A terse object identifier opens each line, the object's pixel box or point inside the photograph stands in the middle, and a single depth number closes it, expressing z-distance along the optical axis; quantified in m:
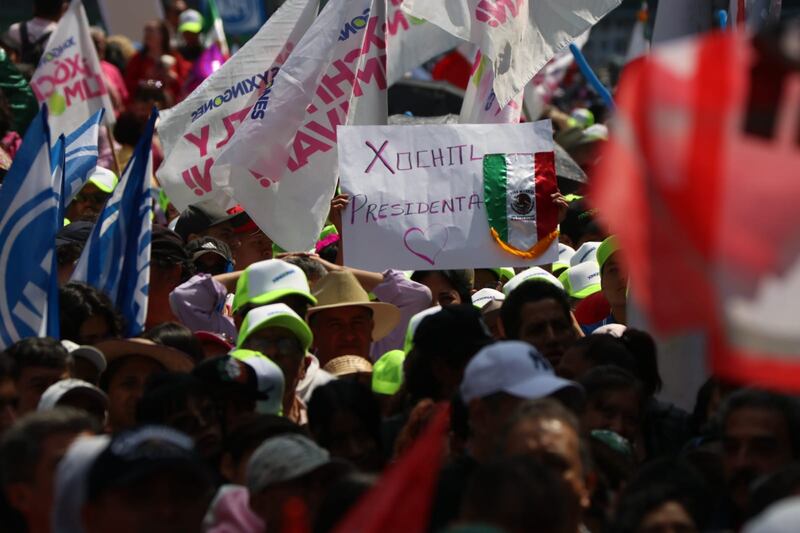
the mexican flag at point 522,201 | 16.81
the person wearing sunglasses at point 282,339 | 13.84
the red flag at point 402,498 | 8.12
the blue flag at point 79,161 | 18.64
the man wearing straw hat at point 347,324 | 15.29
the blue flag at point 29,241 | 14.57
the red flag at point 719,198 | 7.69
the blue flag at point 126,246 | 15.55
